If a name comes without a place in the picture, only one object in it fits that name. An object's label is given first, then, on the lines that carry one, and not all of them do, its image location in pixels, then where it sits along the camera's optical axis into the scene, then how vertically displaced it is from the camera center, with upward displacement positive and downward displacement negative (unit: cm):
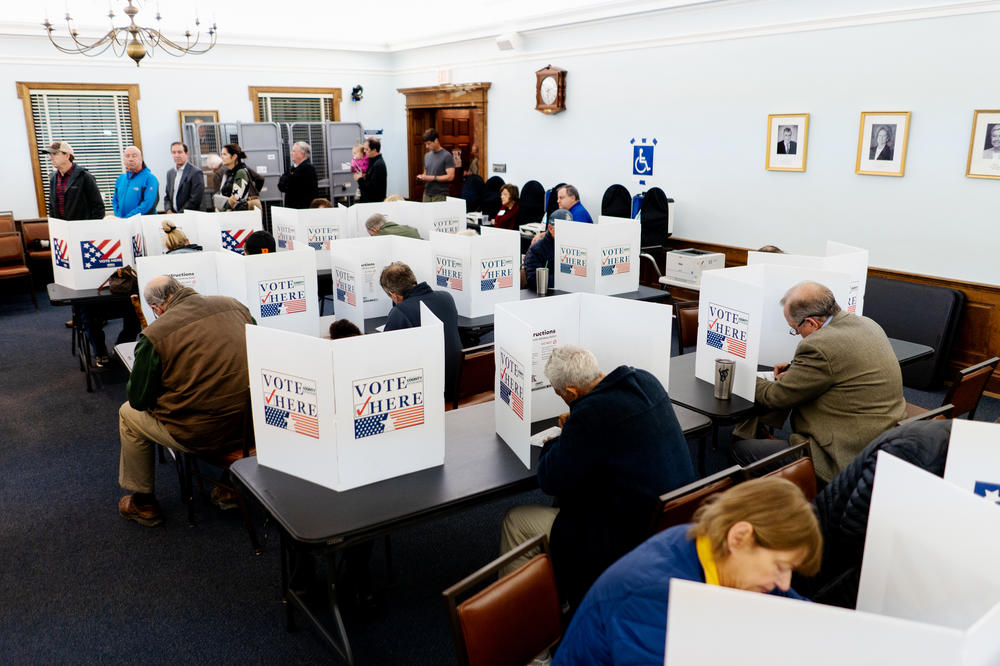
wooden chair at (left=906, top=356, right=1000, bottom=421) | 324 -92
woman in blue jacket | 143 -75
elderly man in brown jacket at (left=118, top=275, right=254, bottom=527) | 318 -84
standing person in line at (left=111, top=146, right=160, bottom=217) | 689 -10
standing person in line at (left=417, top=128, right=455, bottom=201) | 973 +13
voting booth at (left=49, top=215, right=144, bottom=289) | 511 -46
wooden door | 1025 +60
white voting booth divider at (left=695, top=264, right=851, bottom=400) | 321 -62
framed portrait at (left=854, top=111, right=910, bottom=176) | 532 +25
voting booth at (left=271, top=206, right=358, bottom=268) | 604 -39
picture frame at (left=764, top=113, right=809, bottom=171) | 596 +30
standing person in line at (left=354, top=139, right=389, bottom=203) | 862 +1
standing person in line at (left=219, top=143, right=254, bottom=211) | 730 +2
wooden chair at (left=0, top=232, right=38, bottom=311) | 741 -80
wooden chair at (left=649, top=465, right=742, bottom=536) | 216 -95
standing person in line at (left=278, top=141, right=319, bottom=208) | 779 -2
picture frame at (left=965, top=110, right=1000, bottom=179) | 485 +21
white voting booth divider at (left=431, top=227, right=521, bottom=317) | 468 -56
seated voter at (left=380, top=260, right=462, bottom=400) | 374 -63
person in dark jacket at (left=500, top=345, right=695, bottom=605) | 221 -85
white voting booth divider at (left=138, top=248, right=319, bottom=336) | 432 -58
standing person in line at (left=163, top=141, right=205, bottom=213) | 739 -4
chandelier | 555 +116
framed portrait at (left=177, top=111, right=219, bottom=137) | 983 +83
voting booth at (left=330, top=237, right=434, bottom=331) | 468 -55
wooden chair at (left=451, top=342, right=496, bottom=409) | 358 -95
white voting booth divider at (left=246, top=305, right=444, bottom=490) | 236 -72
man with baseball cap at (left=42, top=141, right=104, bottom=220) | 657 -9
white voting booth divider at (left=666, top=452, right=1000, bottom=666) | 107 -68
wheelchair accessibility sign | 739 +21
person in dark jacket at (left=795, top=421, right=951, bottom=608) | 218 -95
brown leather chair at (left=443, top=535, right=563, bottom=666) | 171 -104
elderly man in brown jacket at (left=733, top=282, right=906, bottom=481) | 299 -84
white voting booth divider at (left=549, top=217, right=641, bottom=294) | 514 -53
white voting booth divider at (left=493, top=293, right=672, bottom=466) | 277 -63
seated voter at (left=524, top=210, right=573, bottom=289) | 567 -56
